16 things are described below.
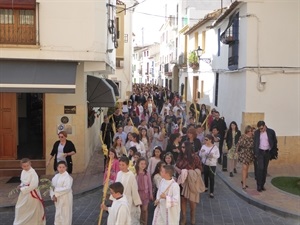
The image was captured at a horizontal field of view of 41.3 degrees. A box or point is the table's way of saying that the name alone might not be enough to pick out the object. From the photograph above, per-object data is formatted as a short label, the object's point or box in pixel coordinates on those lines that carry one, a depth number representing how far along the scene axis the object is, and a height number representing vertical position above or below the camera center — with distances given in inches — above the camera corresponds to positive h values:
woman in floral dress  405.7 -52.9
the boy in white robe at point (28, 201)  295.0 -78.6
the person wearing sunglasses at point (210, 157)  384.2 -56.4
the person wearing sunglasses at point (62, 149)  391.5 -51.0
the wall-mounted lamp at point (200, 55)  841.8 +98.5
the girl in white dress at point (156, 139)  460.1 -47.4
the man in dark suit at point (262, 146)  398.6 -47.1
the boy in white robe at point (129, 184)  288.2 -62.7
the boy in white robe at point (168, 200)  269.4 -69.2
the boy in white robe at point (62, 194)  293.9 -71.6
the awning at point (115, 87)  749.6 +20.8
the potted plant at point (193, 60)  975.8 +94.9
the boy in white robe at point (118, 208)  228.2 -63.6
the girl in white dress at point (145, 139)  431.5 -45.2
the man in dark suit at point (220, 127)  526.3 -37.3
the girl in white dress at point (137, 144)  395.2 -45.9
